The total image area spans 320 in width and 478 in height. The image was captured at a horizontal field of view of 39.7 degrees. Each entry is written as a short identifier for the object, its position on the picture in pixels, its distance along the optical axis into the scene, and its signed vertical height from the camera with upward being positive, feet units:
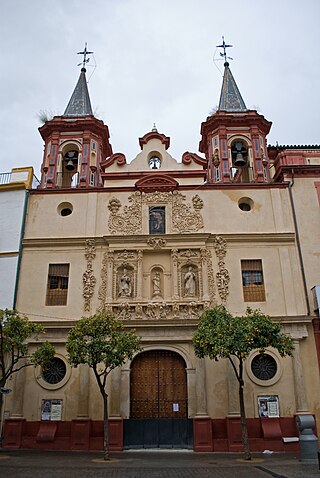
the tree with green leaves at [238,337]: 52.06 +9.77
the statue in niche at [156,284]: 68.62 +20.54
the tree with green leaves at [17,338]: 55.77 +10.60
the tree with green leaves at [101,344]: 53.01 +9.24
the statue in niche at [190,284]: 68.44 +20.39
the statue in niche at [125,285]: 68.44 +20.33
